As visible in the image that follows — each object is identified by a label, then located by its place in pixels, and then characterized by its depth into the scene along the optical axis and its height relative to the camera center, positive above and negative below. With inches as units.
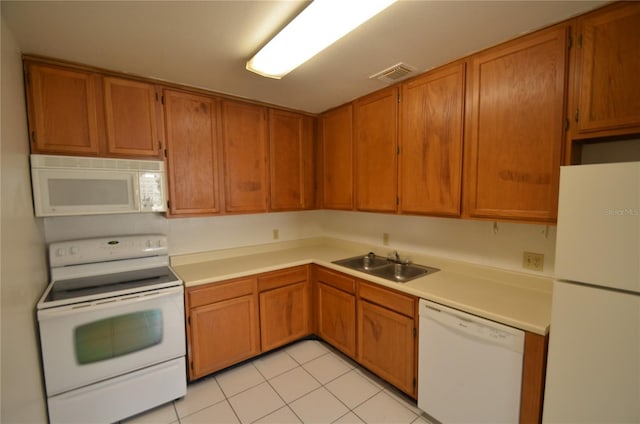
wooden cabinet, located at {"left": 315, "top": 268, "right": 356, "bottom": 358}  89.0 -41.5
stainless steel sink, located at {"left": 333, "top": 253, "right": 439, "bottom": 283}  86.1 -26.1
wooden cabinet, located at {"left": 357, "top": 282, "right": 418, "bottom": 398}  71.2 -41.7
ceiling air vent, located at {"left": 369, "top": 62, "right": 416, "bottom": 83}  71.4 +34.3
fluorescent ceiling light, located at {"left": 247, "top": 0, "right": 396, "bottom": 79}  45.8 +32.6
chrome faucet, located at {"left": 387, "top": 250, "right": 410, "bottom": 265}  95.0 -23.8
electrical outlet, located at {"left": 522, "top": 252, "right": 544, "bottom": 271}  66.1 -17.4
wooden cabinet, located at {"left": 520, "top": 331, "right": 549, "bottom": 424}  49.0 -34.7
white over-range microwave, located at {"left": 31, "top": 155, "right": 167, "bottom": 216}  65.0 +2.9
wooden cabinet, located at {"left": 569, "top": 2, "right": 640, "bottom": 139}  45.4 +21.5
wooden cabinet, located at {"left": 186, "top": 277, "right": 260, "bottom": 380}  79.8 -41.6
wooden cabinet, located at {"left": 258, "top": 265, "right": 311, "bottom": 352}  93.3 -41.3
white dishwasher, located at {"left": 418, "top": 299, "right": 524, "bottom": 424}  52.7 -38.6
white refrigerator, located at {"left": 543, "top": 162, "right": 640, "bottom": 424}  38.0 -16.6
